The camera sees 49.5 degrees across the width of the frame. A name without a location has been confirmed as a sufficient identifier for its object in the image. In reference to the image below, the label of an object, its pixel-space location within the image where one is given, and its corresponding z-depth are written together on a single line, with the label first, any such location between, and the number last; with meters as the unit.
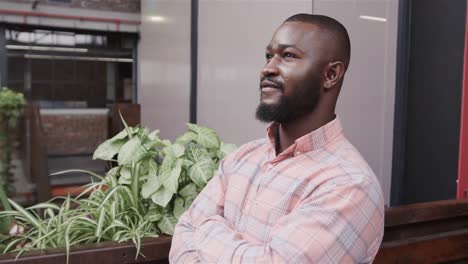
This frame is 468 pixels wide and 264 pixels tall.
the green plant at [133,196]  1.54
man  0.95
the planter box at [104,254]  1.26
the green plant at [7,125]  4.17
